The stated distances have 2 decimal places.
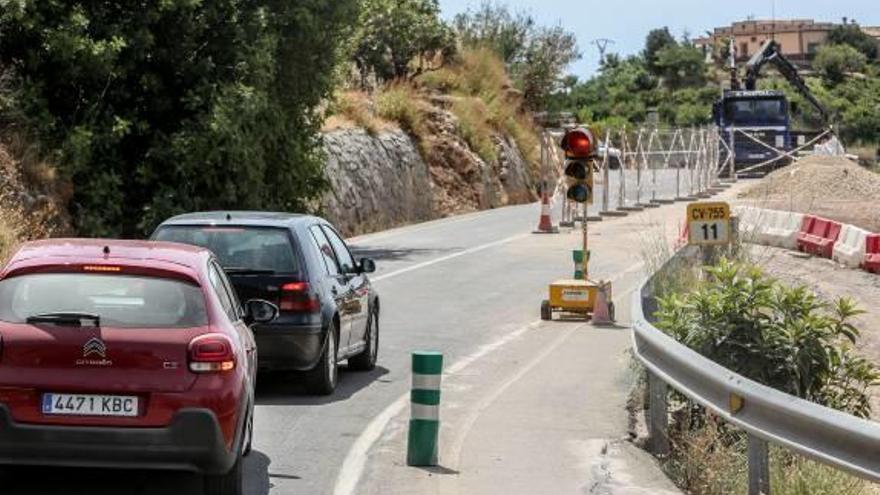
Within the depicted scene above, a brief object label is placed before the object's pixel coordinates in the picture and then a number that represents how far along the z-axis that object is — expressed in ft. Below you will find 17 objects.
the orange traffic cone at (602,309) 66.18
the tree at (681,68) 452.76
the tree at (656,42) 512.75
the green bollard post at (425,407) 32.81
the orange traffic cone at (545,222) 119.96
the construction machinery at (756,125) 188.34
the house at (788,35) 617.41
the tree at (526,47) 228.02
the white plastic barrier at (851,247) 89.53
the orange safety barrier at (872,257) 88.07
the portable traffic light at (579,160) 67.36
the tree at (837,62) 461.78
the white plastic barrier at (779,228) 100.73
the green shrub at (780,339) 37.40
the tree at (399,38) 176.96
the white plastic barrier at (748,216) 99.81
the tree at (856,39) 550.36
